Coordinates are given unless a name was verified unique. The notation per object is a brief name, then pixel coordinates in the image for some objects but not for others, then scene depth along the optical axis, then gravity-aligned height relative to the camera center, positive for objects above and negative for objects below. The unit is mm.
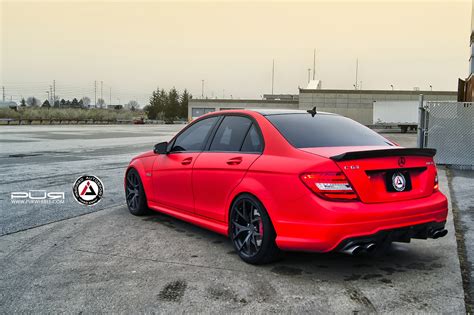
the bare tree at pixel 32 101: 152975 +5132
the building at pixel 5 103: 123869 +3531
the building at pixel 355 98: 62281 +3331
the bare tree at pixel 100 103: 152188 +5099
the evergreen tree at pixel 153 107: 120312 +3121
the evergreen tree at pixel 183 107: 118875 +3243
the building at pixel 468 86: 17427 +1592
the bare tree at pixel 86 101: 162050 +5788
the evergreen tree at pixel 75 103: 155375 +4995
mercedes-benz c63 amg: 4047 -578
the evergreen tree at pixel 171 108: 117094 +2875
